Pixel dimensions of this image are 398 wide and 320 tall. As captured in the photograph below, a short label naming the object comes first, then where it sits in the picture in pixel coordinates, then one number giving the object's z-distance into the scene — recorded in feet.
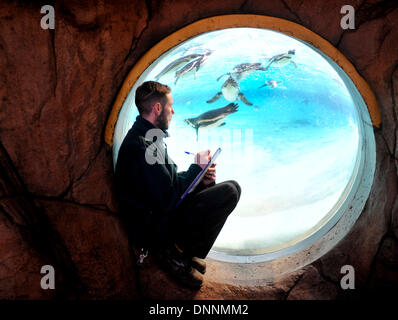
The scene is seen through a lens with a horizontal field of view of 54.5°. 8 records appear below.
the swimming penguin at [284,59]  16.54
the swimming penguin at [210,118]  20.98
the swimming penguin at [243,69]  20.90
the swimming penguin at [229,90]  21.58
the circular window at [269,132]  10.14
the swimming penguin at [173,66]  13.09
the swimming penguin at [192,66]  15.03
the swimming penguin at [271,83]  21.54
